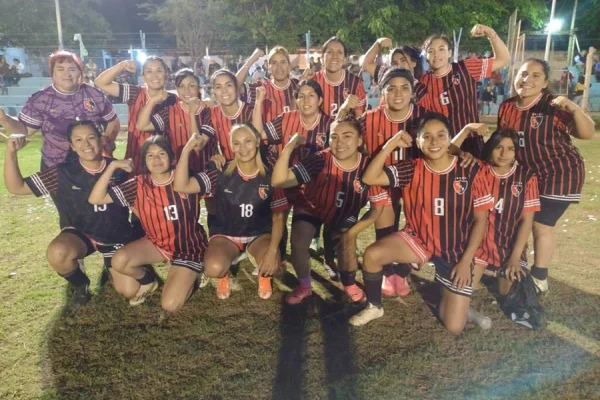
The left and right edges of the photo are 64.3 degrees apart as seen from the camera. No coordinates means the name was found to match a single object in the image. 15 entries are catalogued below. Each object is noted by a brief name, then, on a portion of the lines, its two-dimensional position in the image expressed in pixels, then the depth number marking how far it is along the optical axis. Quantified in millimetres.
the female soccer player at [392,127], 3668
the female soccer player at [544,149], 3629
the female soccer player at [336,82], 4547
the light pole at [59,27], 14901
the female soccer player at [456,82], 4074
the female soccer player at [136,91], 4457
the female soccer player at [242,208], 3693
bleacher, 15475
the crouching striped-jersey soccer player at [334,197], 3637
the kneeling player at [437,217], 3291
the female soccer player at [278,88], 4742
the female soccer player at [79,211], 3674
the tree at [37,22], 22078
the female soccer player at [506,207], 3467
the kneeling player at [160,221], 3637
